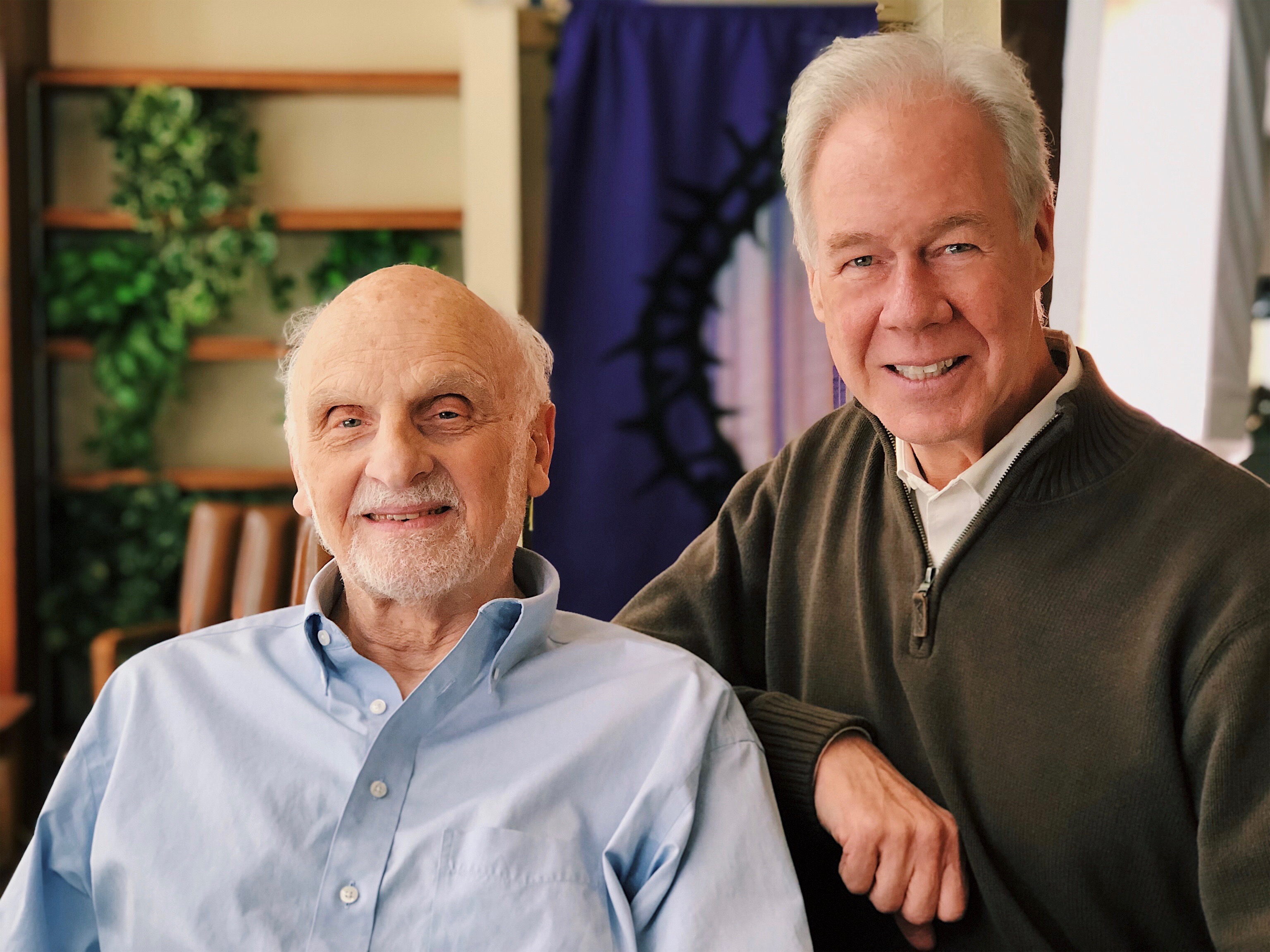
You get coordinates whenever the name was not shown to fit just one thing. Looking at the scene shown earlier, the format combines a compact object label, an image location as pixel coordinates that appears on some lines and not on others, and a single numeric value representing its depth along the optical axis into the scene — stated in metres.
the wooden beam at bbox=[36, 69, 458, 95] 3.48
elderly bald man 1.12
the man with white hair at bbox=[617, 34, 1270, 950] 1.09
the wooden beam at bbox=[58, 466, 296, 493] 3.63
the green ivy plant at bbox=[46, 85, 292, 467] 3.48
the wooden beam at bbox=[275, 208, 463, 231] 3.52
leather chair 2.40
